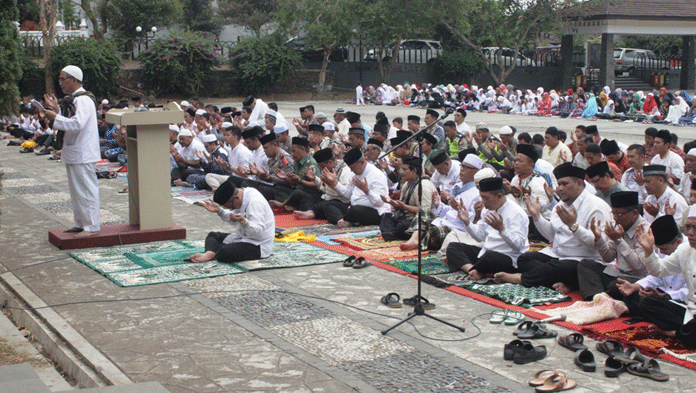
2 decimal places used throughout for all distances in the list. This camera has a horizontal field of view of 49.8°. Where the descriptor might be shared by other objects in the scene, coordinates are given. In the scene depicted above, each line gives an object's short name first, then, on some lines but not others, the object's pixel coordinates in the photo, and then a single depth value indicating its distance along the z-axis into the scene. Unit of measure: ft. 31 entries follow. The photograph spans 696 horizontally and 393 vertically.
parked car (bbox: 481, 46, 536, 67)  129.08
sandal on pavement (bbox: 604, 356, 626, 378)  15.47
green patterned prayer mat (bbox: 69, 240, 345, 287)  23.48
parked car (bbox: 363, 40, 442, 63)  125.29
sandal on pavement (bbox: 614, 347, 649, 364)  15.81
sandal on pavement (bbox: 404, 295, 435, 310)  20.22
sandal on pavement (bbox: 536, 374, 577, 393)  14.65
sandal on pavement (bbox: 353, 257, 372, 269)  24.66
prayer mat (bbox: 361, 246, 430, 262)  25.95
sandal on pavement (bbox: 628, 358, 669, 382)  15.28
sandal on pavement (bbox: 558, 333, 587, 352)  17.07
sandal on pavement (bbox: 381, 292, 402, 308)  20.48
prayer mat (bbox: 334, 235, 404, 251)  27.86
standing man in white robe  26.20
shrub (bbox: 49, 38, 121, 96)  88.84
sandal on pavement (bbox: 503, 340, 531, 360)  16.46
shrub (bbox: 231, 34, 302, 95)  108.27
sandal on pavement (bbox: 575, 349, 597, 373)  15.80
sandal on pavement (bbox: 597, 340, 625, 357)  16.58
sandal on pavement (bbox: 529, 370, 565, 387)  14.93
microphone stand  18.27
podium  27.48
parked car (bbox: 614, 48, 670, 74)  125.49
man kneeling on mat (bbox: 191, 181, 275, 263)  24.18
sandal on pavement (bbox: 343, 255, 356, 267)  24.88
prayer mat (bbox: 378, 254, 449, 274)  24.21
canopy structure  108.78
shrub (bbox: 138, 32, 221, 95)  100.22
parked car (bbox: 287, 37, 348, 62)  122.93
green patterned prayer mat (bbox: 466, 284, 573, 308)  20.66
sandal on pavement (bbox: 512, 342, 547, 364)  16.26
